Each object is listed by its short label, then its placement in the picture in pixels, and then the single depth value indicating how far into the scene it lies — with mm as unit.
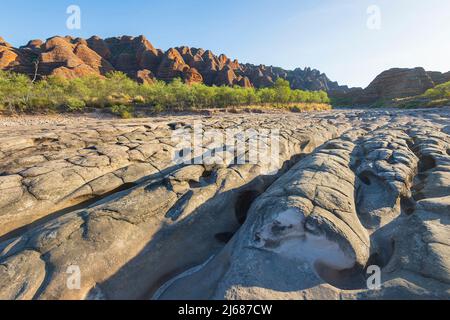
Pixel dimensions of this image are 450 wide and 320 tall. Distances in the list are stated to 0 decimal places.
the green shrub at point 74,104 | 31891
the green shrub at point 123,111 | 30725
